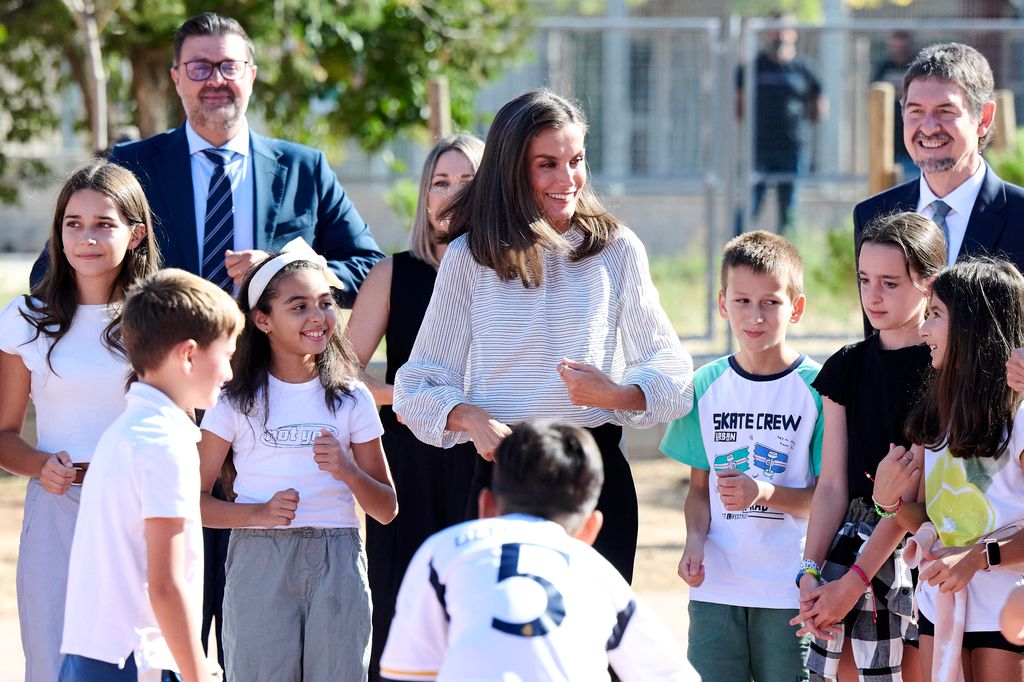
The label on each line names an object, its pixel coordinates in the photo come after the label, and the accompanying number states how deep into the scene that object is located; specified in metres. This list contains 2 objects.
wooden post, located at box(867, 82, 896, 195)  16.62
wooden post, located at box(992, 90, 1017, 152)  21.03
